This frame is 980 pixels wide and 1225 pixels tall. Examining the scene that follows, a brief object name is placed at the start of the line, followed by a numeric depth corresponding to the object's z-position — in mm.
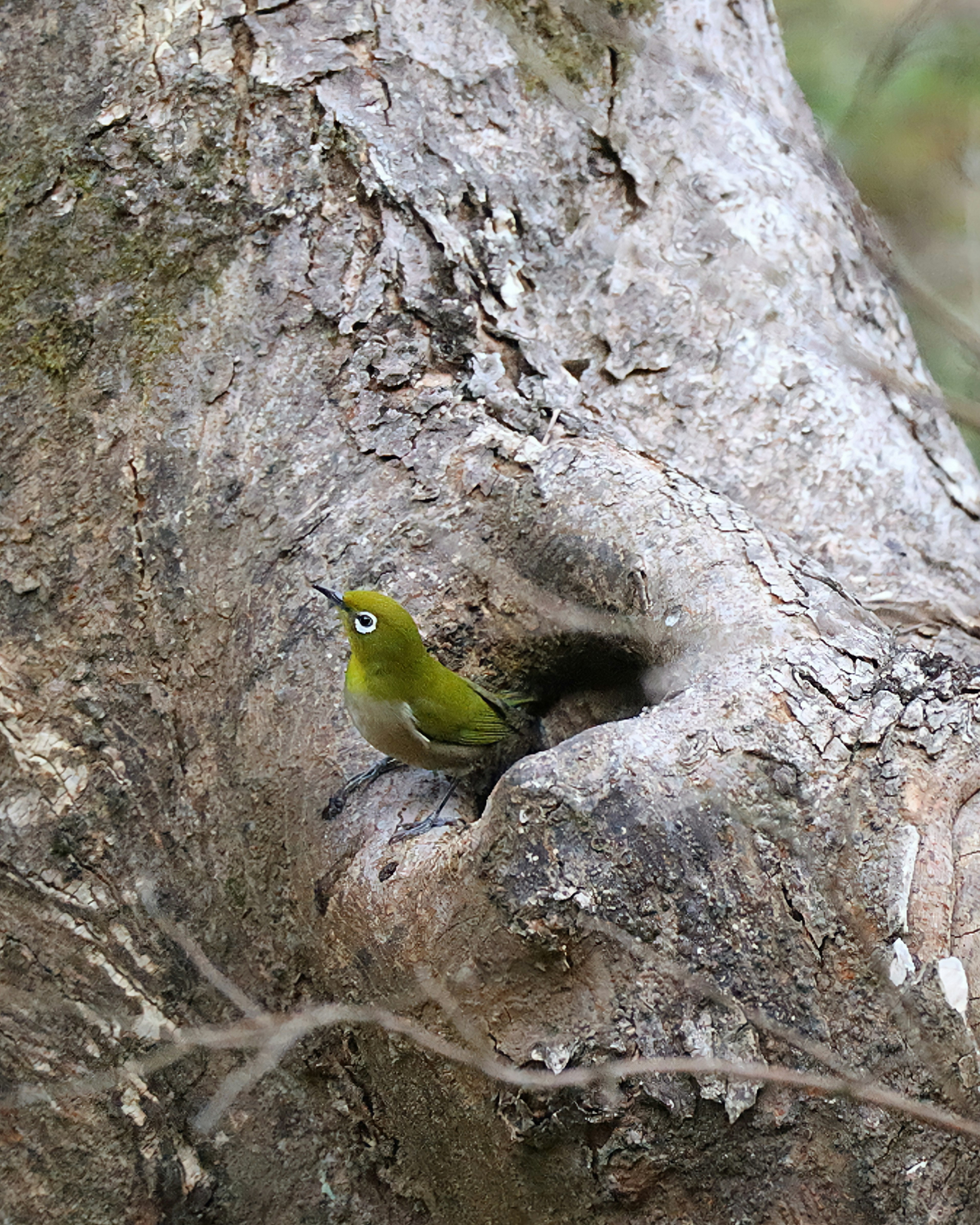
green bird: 6545
